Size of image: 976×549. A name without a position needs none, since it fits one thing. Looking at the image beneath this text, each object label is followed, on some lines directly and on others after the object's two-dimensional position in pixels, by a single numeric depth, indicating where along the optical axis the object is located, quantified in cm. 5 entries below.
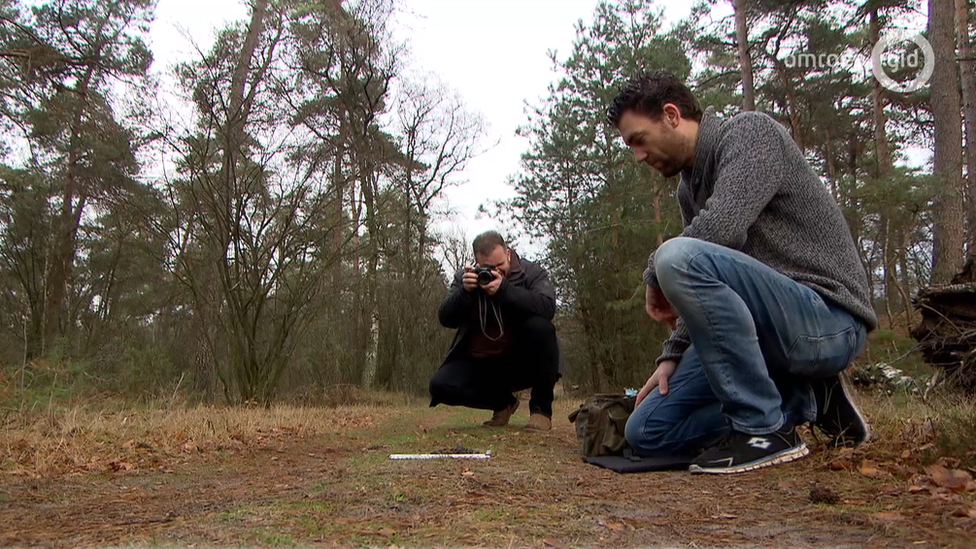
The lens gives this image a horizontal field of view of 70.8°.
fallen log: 492
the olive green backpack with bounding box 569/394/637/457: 293
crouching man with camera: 432
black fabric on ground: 250
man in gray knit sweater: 227
